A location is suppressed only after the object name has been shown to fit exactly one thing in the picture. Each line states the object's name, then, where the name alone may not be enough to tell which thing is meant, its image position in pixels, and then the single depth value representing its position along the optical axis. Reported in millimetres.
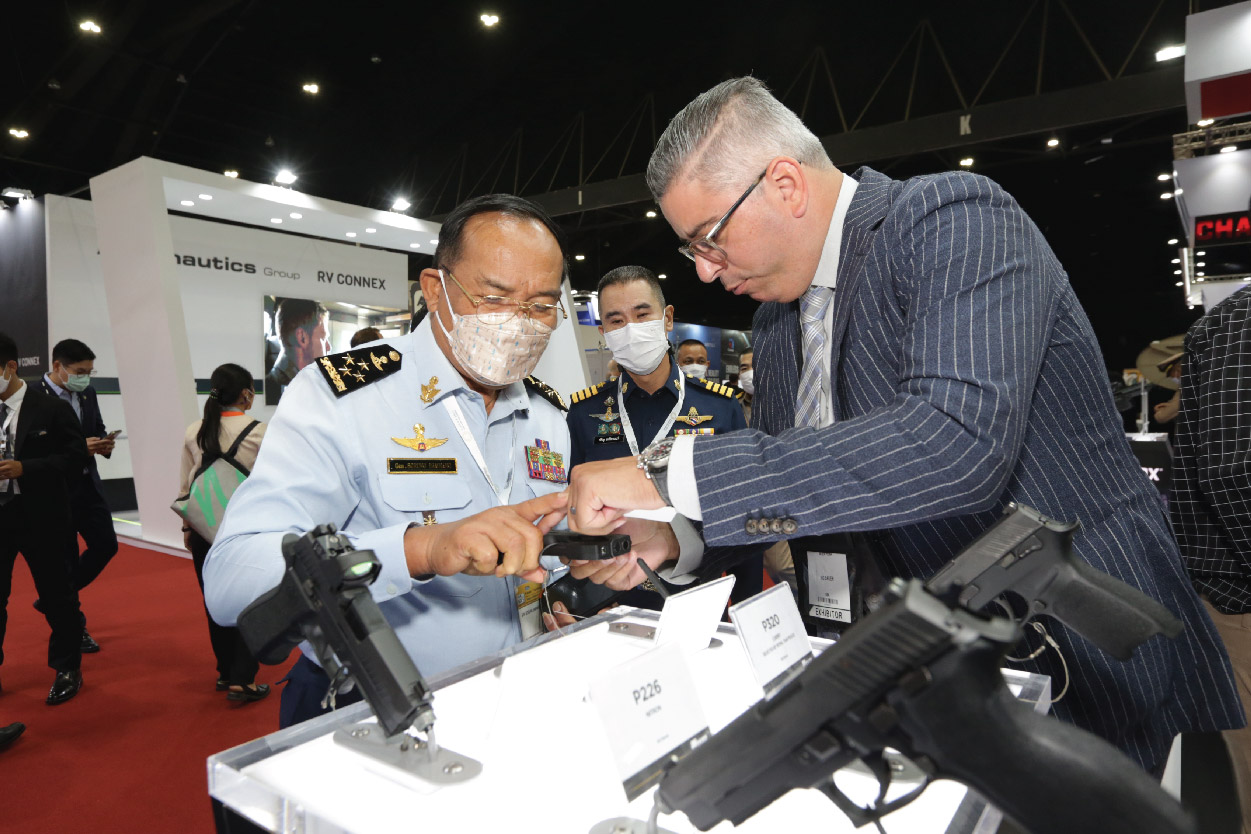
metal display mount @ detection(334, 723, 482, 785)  892
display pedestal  807
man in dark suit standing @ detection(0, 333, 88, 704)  3994
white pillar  6594
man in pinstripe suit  978
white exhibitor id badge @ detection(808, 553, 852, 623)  1426
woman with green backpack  3967
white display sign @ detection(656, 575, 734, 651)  1201
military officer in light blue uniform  1326
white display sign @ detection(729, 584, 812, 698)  1045
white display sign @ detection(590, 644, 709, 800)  756
